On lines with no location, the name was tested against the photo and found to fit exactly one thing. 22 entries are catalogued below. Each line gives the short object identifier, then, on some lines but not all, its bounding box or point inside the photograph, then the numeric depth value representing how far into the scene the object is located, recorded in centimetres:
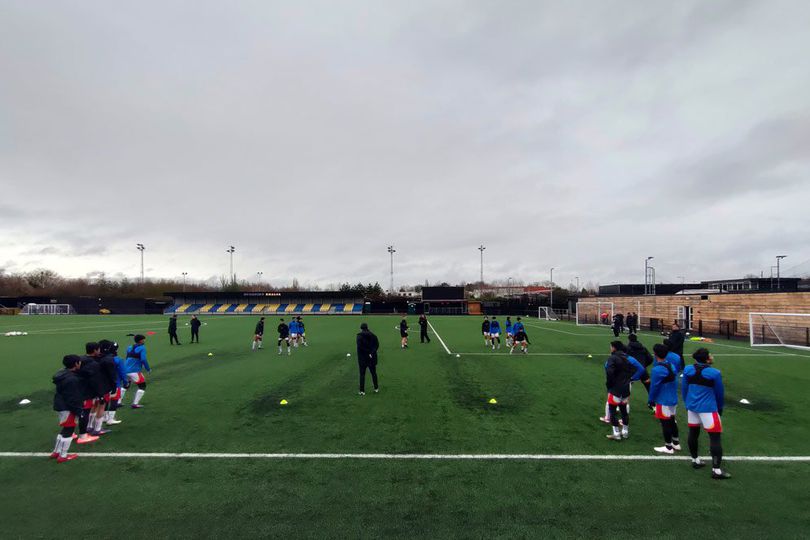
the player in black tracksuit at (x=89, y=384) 716
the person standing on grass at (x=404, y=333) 2130
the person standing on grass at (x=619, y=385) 741
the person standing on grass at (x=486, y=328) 2275
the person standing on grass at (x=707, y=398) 578
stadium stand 7869
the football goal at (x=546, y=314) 5832
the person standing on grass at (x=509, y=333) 2114
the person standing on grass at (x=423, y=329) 2455
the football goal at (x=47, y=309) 6794
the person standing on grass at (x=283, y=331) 1955
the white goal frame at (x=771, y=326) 2107
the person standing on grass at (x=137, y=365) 963
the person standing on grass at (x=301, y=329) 2171
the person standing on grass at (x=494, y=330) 2108
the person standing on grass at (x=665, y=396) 657
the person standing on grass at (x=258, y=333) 2119
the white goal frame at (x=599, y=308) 4047
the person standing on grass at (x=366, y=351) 1094
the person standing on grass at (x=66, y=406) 657
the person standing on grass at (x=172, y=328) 2367
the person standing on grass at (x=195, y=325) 2431
